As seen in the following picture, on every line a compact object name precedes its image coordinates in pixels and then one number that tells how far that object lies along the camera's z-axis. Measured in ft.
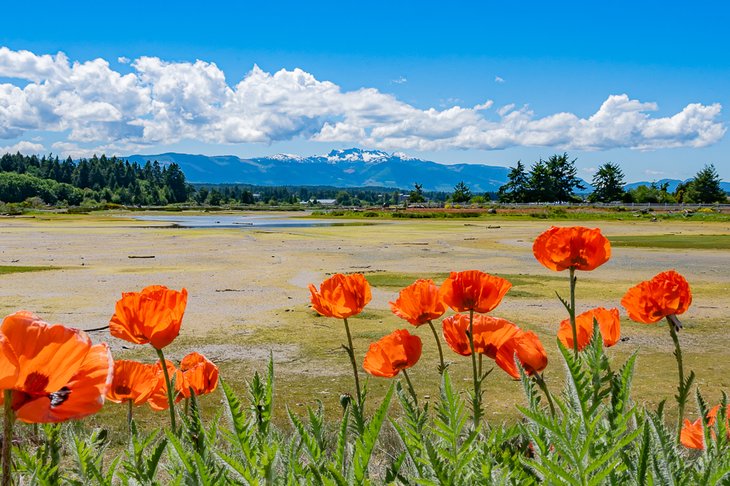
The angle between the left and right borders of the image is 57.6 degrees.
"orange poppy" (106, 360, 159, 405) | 6.35
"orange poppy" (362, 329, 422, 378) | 7.20
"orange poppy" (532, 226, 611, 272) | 7.11
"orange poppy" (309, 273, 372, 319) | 7.23
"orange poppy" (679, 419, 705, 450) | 5.88
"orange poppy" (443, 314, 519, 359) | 7.02
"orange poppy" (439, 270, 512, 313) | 6.97
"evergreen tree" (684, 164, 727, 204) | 284.61
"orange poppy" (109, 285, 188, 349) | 5.55
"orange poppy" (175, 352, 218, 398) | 6.73
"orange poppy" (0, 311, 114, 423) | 2.92
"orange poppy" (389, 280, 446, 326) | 7.48
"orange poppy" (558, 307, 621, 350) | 7.06
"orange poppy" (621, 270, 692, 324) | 7.05
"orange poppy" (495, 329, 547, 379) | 6.21
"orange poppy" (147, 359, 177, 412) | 6.83
